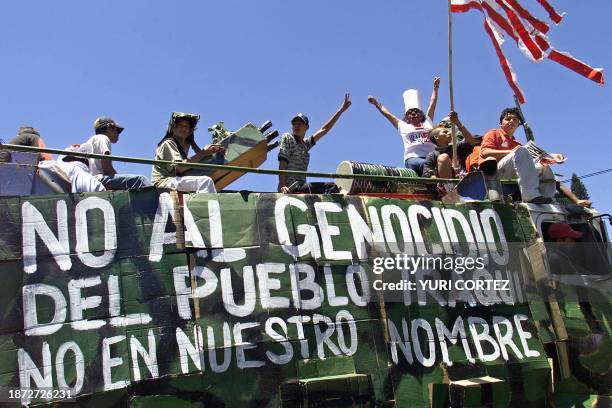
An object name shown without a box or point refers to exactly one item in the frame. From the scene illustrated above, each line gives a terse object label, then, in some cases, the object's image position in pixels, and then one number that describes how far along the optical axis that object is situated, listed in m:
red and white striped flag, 9.57
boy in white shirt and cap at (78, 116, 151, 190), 6.44
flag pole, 8.53
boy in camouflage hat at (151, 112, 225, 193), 6.62
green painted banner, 5.54
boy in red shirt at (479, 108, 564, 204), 7.98
